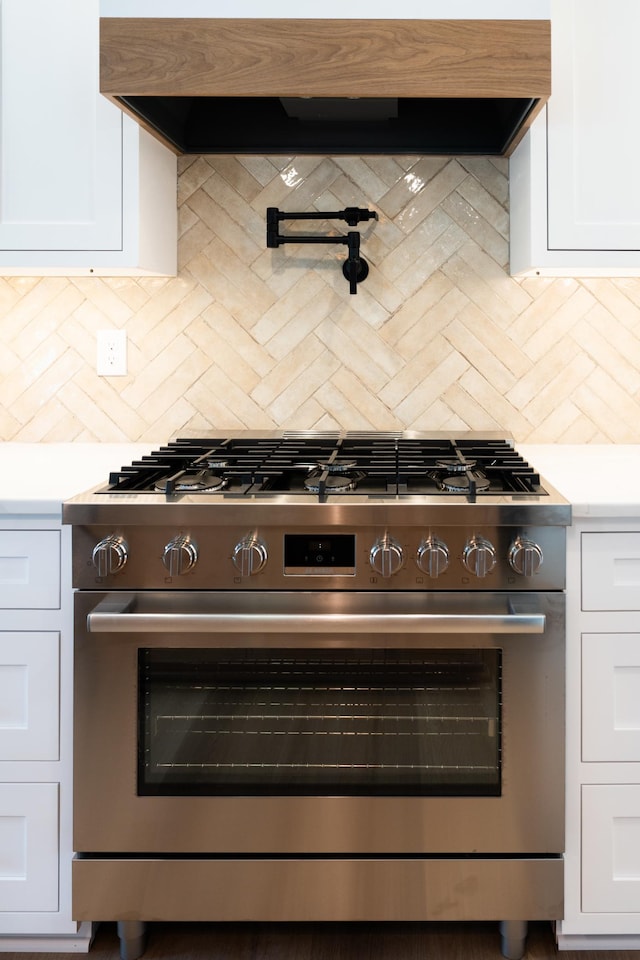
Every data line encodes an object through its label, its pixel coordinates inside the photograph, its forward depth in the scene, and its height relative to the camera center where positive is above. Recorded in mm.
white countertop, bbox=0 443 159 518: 1493 +24
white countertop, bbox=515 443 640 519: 1476 +22
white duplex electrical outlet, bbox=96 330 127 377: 2174 +337
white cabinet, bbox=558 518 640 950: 1506 -451
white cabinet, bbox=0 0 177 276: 1795 +714
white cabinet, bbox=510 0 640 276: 1773 +729
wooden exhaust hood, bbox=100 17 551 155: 1569 +809
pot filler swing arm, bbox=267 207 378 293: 2035 +627
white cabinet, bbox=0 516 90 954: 1521 -446
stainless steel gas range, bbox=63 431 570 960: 1468 -436
